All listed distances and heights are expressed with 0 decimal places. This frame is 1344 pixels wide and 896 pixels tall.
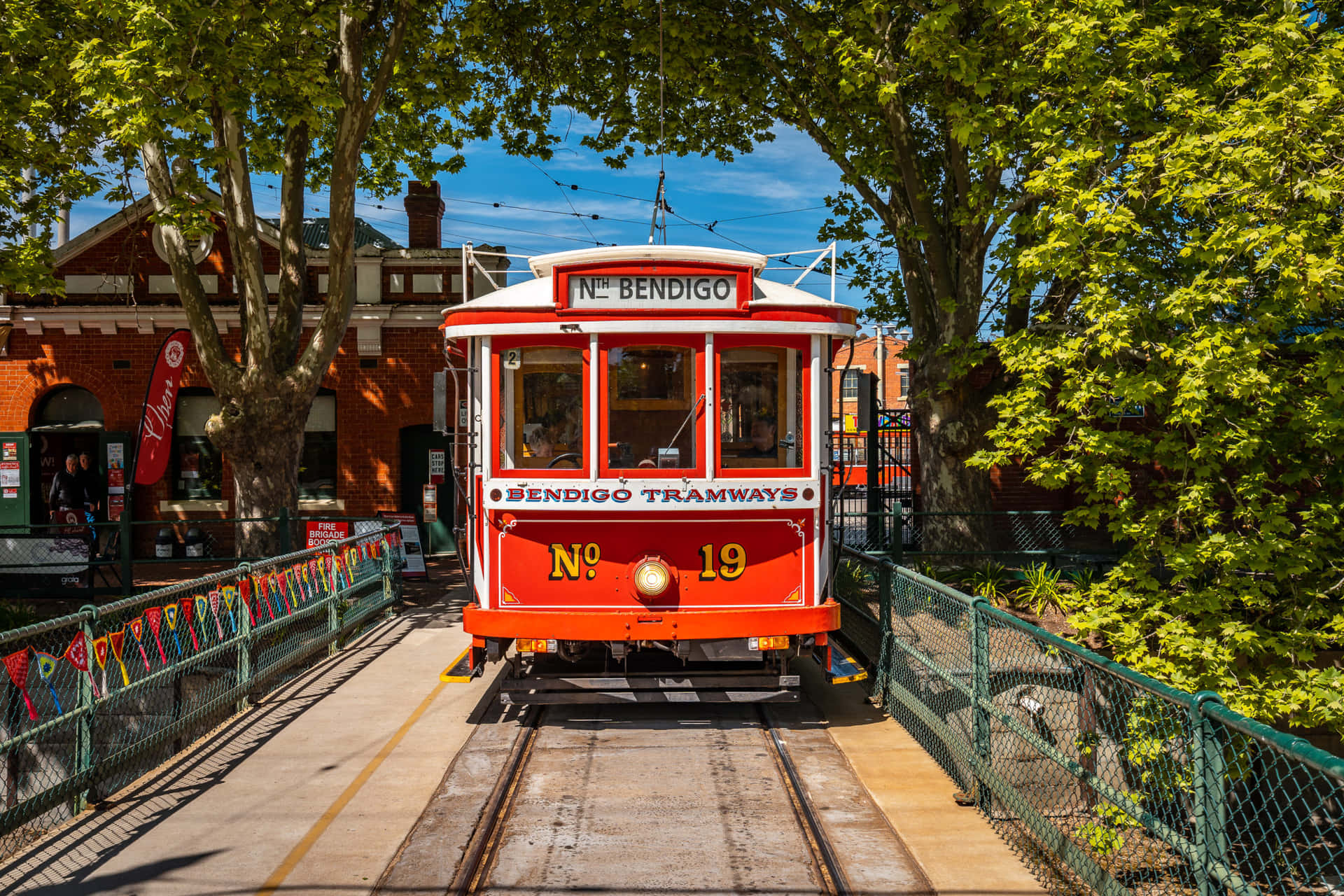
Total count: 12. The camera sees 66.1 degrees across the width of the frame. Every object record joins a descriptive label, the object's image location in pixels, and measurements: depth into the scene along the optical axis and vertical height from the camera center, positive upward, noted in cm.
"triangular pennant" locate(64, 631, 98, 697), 616 -114
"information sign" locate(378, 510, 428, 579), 1659 -154
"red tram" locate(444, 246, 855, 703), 764 -4
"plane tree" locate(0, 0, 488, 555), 1012 +385
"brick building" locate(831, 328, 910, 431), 5447 +516
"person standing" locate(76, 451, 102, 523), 1834 -37
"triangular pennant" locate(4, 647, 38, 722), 563 -113
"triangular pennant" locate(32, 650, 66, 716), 589 -117
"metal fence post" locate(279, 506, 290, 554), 1265 -85
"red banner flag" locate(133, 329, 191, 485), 1360 +69
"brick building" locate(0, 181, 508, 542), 1895 +172
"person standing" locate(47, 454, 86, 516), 1803 -47
